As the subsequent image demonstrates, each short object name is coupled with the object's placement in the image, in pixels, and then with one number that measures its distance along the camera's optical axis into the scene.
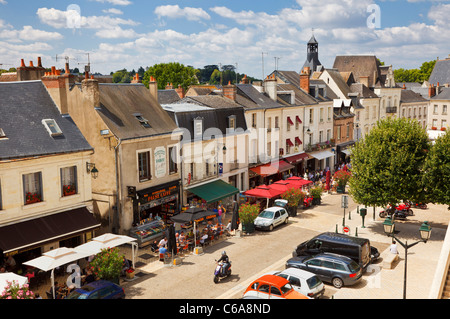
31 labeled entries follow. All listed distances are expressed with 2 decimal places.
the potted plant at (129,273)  18.88
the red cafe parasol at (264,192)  29.74
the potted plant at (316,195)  33.44
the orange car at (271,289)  14.92
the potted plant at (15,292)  13.25
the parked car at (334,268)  17.72
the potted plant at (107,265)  17.22
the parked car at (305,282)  16.03
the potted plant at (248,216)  25.42
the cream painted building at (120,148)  22.94
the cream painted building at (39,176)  17.77
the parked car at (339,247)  19.39
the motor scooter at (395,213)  28.67
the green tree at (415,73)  102.38
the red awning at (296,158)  39.80
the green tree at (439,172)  24.11
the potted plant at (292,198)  29.62
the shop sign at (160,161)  25.14
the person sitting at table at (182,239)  22.59
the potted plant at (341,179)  37.38
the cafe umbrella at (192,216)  22.62
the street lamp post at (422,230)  15.90
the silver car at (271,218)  26.36
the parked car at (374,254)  20.86
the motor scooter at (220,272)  18.31
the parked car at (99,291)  14.95
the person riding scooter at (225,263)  18.48
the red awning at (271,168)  35.28
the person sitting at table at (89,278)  17.36
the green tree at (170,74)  78.06
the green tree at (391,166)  24.68
